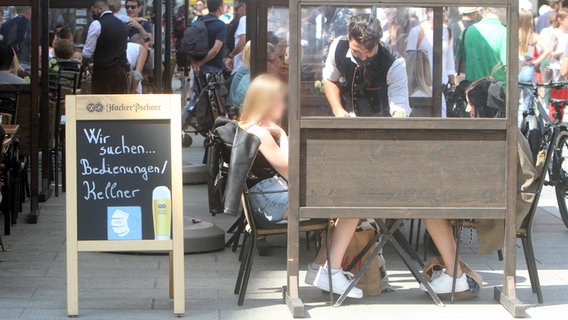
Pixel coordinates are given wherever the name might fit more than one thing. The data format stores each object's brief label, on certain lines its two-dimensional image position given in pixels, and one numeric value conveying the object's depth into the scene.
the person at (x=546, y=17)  27.20
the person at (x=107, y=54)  14.97
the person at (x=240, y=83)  13.67
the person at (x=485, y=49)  8.66
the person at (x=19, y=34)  13.18
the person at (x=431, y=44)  8.55
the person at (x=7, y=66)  13.46
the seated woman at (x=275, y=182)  8.75
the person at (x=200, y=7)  33.65
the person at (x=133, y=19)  18.71
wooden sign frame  8.10
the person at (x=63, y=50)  19.74
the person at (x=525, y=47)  18.70
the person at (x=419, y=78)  8.49
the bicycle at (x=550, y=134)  12.54
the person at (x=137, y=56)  18.61
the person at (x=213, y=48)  19.70
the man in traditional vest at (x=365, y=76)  8.40
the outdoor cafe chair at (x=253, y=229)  8.67
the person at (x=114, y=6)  15.46
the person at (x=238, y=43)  18.33
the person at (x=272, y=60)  12.08
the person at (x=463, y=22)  8.65
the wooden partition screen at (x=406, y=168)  8.35
